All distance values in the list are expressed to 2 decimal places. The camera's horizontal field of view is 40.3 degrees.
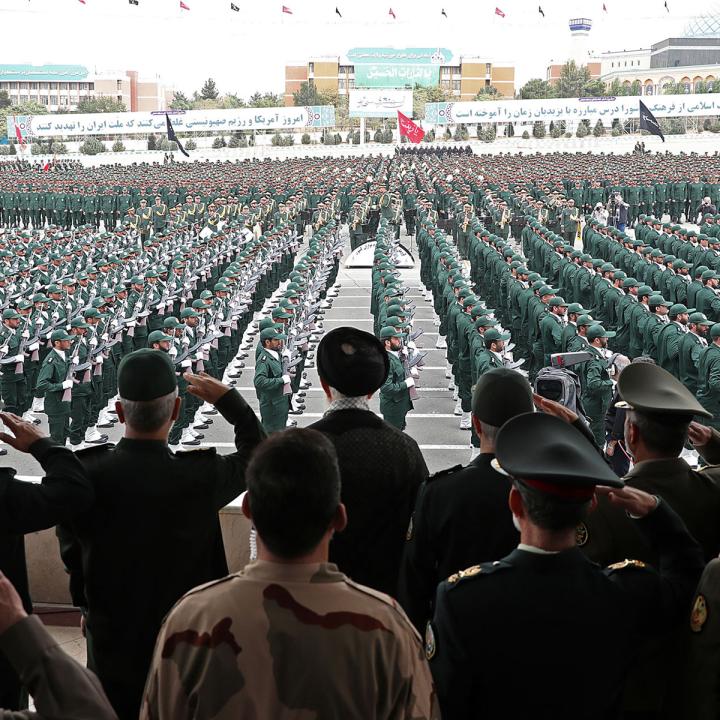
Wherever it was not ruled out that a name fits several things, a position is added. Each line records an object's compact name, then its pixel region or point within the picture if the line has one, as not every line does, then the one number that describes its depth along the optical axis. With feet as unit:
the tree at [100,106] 287.48
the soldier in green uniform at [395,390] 30.48
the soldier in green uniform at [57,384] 32.58
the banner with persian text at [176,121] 217.97
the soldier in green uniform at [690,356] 31.27
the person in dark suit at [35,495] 8.48
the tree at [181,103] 321.73
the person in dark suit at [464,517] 8.77
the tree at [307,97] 301.63
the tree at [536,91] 272.51
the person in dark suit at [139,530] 8.88
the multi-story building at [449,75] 341.62
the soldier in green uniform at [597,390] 30.09
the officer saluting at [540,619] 6.64
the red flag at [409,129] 136.56
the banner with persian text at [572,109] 195.52
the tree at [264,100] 300.73
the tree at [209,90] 352.49
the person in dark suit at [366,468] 9.88
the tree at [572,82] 284.61
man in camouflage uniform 5.90
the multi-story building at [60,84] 391.65
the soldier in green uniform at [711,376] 29.19
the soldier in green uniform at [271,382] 32.12
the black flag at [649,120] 133.31
